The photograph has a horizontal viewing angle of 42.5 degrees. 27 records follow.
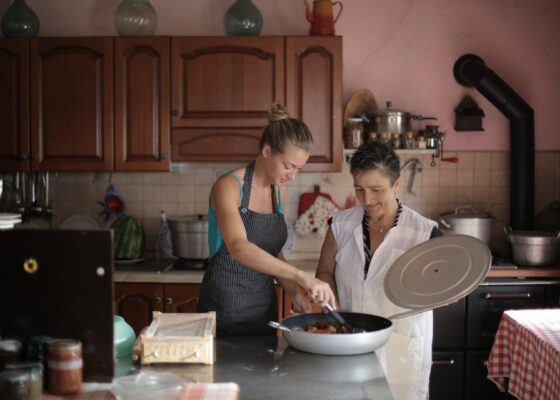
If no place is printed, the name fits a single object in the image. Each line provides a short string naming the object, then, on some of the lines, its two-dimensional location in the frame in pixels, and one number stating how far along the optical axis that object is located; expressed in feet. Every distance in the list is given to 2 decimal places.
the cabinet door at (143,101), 13.23
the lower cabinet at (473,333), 12.75
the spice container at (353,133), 13.66
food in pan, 7.04
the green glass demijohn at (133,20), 13.55
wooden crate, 6.45
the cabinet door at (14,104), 13.36
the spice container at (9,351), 5.46
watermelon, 13.57
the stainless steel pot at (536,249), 12.95
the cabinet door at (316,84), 13.08
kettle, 13.35
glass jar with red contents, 5.38
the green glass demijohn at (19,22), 13.67
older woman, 8.15
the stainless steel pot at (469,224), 13.55
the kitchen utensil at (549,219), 13.56
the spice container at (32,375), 5.24
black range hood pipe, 13.89
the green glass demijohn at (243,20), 13.43
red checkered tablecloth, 8.23
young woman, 8.19
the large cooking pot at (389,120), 13.66
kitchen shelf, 13.74
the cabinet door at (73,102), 13.30
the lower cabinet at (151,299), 12.67
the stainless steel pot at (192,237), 13.15
